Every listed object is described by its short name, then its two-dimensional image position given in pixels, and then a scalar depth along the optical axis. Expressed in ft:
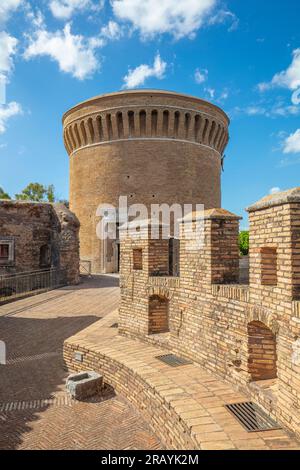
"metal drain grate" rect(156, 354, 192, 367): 17.12
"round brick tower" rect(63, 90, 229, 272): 79.20
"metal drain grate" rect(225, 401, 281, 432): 11.37
